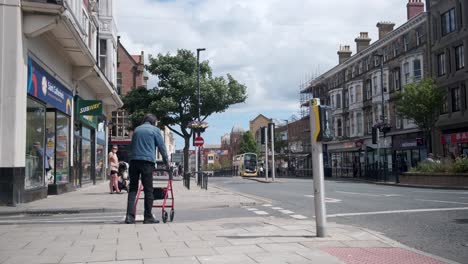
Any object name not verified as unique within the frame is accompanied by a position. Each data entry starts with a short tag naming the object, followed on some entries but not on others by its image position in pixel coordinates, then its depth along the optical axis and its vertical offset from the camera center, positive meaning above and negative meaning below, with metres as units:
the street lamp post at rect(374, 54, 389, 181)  32.91 +2.26
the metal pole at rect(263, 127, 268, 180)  38.19 +1.36
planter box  23.40 -0.99
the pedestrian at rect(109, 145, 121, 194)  18.03 -0.19
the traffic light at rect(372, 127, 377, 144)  33.97 +1.79
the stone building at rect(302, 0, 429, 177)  41.06 +6.90
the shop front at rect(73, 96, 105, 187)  20.91 +1.20
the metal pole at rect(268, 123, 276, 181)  37.36 +2.27
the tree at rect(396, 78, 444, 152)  32.06 +3.77
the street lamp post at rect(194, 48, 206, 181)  31.62 +3.91
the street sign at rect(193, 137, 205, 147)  29.02 +1.37
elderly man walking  8.73 +0.08
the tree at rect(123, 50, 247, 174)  39.59 +5.77
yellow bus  62.06 -0.20
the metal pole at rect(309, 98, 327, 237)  7.38 -0.26
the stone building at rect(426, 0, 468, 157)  34.44 +6.79
